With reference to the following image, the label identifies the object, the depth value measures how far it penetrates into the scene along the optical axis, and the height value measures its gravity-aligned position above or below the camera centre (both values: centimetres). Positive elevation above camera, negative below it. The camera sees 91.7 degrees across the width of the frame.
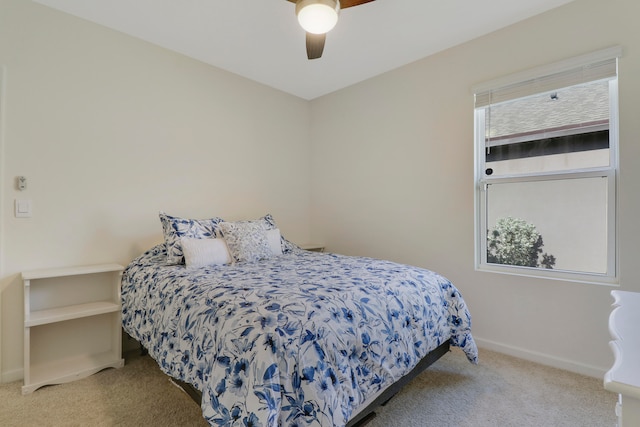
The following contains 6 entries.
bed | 118 -53
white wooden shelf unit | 205 -81
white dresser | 56 -30
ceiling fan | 161 +107
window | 214 +35
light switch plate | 214 +4
